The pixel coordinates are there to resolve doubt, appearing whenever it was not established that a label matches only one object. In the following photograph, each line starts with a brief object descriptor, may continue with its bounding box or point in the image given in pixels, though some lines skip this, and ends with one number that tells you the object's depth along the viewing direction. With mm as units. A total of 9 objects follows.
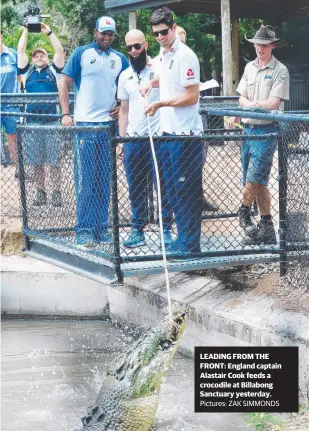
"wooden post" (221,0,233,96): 29187
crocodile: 9586
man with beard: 12672
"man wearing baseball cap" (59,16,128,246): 14000
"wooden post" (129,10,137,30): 34187
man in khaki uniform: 12617
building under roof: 32187
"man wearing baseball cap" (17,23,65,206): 13570
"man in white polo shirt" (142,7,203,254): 11891
